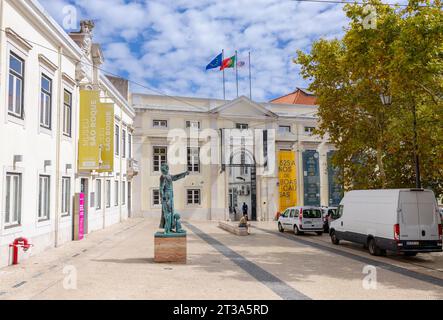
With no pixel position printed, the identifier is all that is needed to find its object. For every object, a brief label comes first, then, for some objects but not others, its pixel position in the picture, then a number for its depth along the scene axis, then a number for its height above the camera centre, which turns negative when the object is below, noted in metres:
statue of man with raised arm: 12.32 -0.51
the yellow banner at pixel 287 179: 35.31 +0.71
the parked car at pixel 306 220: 22.11 -1.85
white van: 13.55 -1.29
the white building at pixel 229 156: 32.88 +2.70
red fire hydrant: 11.91 -1.63
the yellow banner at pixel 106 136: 19.75 +2.72
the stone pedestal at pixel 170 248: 12.06 -1.77
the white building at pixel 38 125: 11.78 +2.31
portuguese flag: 32.78 +10.23
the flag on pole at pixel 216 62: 32.44 +10.19
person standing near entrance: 33.70 -1.71
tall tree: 11.47 +3.51
